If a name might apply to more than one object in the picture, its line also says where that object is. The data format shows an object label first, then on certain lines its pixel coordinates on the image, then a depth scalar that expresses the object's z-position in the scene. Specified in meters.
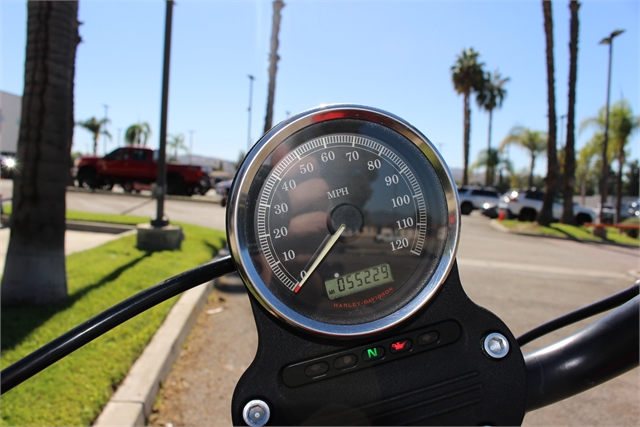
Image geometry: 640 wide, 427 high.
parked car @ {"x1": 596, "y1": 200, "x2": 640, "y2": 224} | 31.86
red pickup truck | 21.62
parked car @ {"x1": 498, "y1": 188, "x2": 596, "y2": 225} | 25.17
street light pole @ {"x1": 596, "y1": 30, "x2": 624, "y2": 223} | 21.50
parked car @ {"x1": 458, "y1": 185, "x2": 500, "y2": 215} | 28.69
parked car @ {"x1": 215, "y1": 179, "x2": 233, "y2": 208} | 25.73
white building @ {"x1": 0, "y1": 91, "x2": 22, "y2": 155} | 22.43
